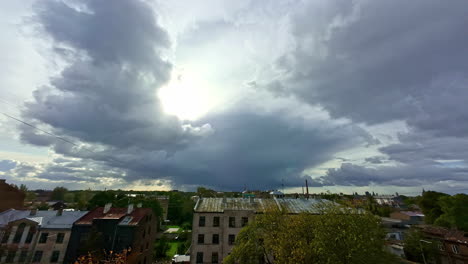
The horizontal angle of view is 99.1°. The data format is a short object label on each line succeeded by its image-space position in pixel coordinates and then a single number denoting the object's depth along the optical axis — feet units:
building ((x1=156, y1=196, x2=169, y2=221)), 371.25
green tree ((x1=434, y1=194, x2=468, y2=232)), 204.74
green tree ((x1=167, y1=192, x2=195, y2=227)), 365.40
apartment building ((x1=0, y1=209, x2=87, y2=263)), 125.29
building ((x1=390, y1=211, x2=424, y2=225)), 266.57
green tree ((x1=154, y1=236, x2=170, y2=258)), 217.31
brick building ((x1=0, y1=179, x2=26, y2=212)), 152.27
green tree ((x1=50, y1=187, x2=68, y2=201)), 373.03
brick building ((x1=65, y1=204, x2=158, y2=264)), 129.08
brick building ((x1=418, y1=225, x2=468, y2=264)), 146.00
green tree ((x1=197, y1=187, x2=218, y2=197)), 403.91
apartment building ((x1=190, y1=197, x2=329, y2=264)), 138.00
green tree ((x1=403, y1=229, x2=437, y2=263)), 167.12
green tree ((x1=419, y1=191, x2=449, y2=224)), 264.31
